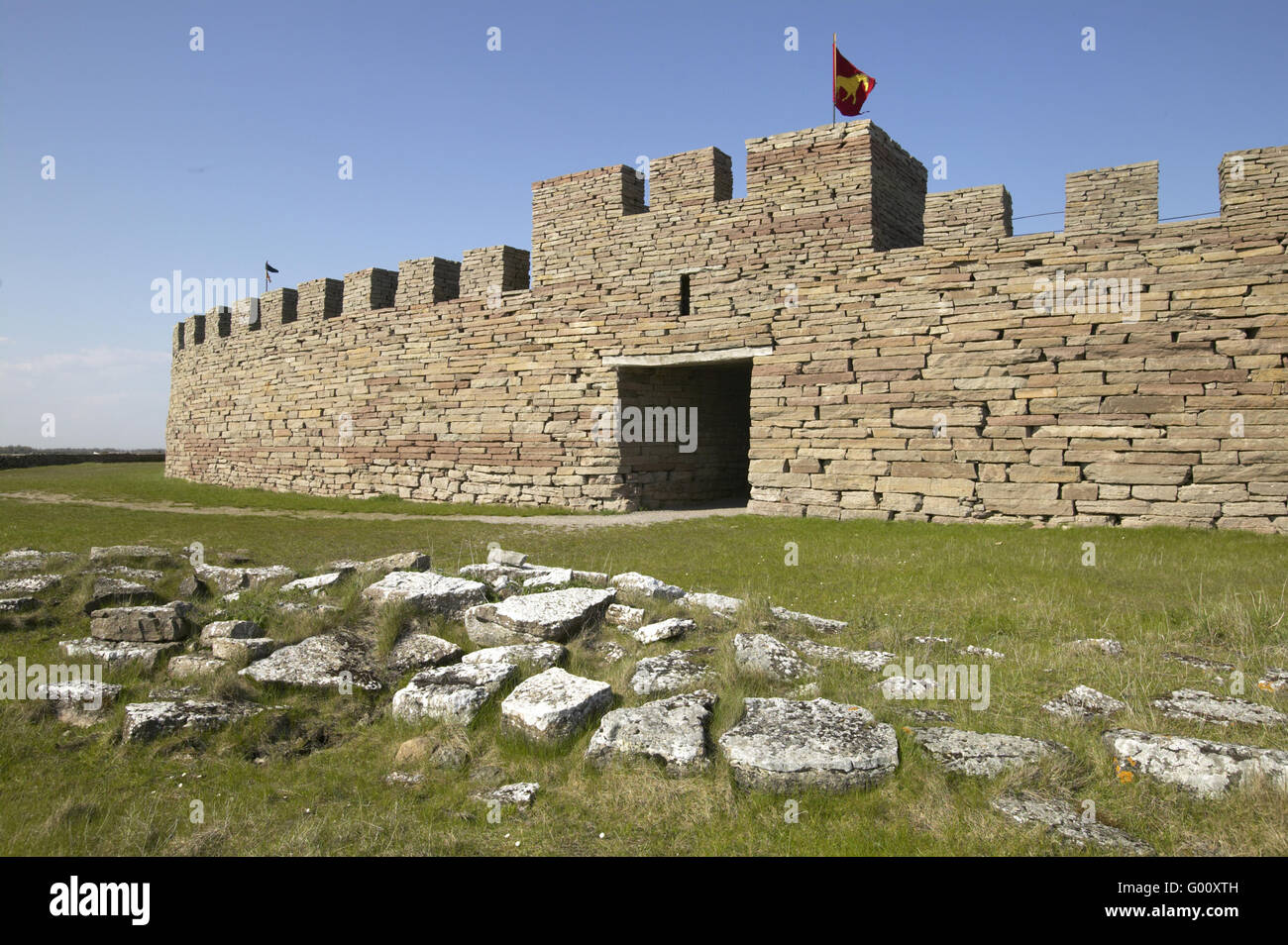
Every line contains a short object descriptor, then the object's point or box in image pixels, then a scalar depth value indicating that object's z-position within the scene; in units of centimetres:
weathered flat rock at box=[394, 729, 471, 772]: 438
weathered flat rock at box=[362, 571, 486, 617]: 656
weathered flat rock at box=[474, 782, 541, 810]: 391
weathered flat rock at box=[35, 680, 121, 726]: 490
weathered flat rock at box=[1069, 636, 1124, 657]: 552
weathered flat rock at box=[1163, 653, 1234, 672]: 514
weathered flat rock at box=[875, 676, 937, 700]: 481
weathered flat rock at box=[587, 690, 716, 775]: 405
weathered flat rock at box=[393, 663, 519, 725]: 484
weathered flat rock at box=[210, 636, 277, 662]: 554
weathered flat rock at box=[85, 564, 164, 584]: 723
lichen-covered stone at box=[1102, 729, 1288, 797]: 354
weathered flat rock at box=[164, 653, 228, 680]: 536
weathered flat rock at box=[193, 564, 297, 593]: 731
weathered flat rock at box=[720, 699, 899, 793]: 378
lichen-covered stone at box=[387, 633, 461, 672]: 573
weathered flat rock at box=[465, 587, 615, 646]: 600
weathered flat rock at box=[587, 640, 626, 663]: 577
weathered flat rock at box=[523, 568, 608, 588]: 738
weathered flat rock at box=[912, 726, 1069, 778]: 382
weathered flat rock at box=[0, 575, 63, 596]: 671
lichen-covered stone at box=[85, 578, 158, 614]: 654
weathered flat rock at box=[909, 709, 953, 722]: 450
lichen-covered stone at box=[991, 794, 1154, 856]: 321
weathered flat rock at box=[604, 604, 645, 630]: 643
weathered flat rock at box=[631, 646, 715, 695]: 501
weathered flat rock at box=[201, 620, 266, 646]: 583
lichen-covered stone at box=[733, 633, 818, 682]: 514
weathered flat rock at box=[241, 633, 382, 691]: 532
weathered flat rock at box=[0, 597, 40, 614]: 627
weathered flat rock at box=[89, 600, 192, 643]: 587
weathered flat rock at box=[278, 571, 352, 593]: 702
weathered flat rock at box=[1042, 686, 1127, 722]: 446
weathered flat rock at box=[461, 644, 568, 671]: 550
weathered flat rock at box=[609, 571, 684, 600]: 707
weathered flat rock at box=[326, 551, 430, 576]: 766
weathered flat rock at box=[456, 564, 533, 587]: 746
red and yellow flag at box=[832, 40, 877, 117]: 1295
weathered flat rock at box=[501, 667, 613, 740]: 443
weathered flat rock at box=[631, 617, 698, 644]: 602
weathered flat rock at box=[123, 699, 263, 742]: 457
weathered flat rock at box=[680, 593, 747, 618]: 661
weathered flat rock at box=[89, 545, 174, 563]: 788
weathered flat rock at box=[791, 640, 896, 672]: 544
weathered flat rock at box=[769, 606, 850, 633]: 635
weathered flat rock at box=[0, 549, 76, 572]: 760
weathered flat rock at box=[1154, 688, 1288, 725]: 429
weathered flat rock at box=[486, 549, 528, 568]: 829
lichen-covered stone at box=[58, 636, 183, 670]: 550
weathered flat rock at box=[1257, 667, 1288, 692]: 477
